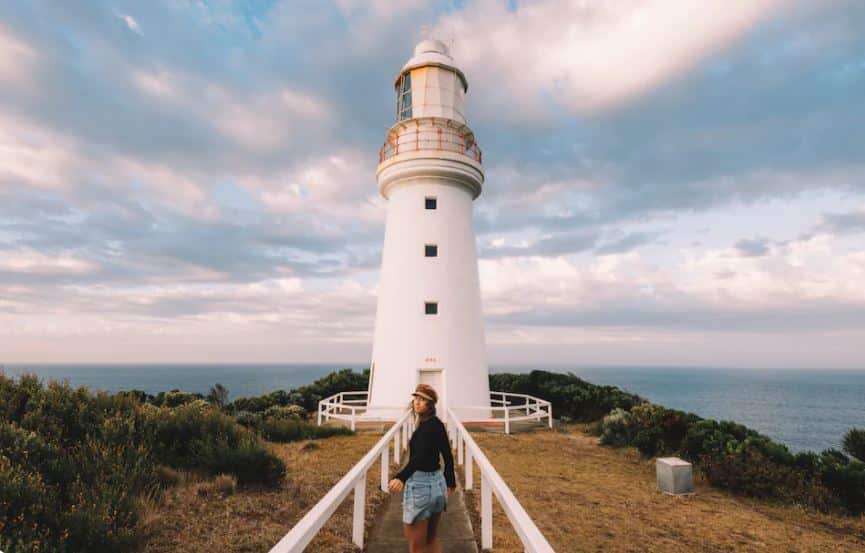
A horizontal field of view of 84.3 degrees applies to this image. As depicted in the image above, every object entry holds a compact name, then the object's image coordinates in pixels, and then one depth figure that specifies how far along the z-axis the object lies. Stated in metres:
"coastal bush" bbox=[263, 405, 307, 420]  19.42
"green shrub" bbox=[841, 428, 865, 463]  12.30
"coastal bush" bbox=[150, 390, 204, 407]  21.61
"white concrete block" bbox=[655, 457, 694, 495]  9.11
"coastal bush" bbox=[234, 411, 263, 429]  15.18
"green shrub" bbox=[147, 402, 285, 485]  7.53
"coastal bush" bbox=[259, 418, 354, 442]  13.90
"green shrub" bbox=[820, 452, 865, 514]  8.99
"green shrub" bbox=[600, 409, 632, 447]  14.23
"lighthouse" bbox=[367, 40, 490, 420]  16.31
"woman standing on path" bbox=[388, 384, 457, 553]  4.40
